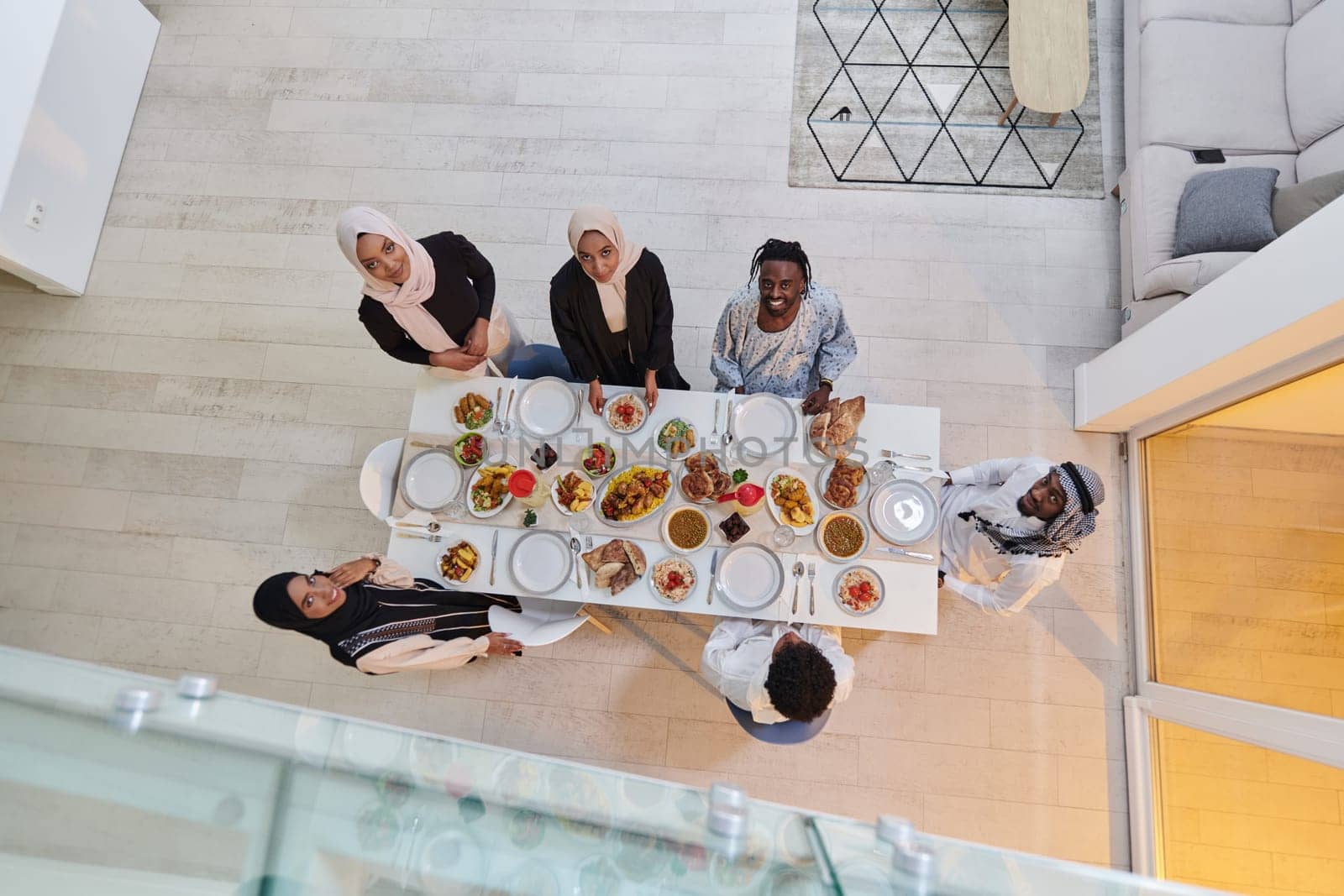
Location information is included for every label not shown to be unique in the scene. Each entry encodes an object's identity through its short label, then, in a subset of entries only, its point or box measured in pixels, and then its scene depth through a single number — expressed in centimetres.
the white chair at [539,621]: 285
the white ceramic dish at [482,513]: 286
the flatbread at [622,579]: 276
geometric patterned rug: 405
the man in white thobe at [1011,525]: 245
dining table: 276
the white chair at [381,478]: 292
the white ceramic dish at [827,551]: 276
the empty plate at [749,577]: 277
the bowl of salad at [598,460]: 289
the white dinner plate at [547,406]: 302
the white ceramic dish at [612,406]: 295
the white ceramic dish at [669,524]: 281
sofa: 333
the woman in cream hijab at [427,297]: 255
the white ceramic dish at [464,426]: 300
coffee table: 375
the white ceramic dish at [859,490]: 281
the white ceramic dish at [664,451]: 293
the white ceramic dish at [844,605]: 272
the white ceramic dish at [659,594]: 278
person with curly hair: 231
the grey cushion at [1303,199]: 300
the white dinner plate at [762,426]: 292
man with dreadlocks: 272
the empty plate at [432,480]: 292
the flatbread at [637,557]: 279
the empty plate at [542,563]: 282
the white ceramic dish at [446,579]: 281
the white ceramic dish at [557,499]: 285
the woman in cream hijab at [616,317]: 274
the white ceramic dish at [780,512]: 280
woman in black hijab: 236
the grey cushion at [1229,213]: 315
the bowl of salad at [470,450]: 293
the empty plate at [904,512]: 278
